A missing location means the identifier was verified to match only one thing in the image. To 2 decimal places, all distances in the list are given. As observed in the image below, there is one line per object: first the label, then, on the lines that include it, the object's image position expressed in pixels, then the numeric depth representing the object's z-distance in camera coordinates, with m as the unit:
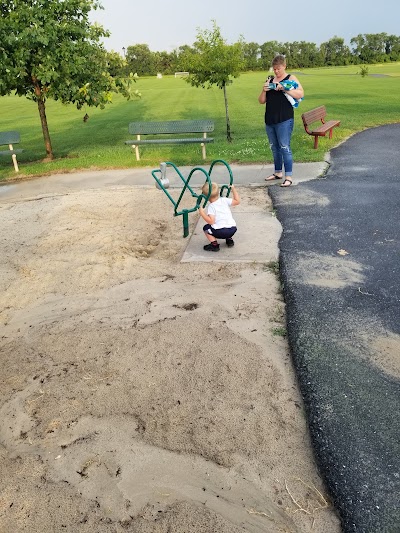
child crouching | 6.23
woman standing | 8.45
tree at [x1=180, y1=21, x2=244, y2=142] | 12.51
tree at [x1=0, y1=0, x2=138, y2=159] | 10.49
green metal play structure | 6.78
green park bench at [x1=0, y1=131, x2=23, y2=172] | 12.03
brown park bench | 11.98
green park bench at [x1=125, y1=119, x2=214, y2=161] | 12.14
